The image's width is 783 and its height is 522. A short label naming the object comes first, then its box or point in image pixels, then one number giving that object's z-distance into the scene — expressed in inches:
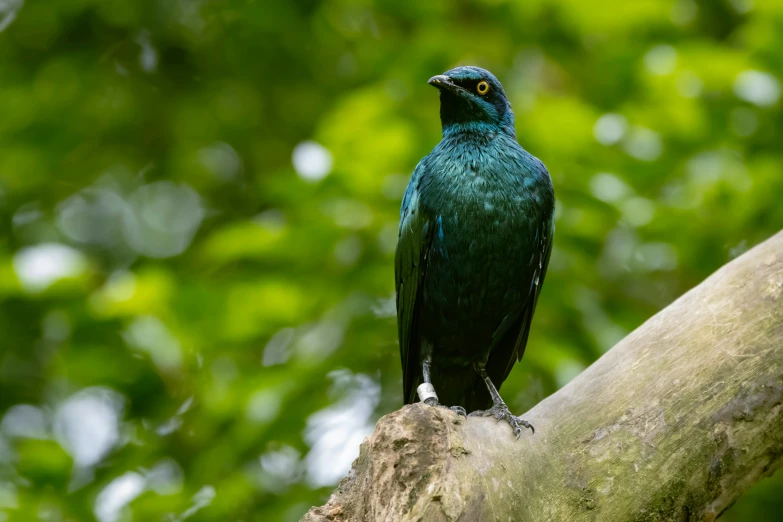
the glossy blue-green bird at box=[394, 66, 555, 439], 320.8
